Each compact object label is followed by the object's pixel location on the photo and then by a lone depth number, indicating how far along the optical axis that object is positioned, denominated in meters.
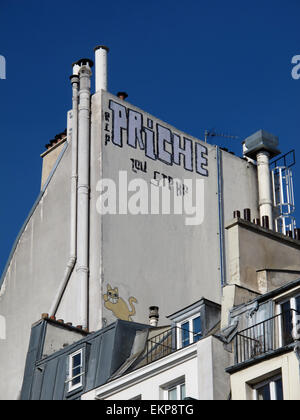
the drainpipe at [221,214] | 47.88
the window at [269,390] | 27.81
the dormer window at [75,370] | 34.62
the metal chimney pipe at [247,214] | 41.29
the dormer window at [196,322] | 33.03
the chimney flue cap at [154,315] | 40.44
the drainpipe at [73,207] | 44.22
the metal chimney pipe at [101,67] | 47.31
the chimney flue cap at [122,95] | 47.94
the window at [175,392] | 30.47
